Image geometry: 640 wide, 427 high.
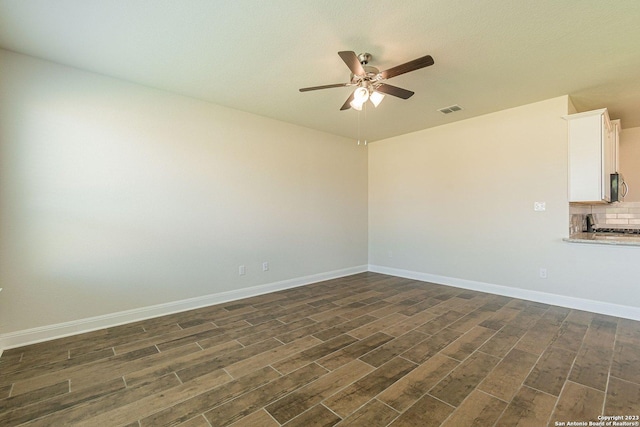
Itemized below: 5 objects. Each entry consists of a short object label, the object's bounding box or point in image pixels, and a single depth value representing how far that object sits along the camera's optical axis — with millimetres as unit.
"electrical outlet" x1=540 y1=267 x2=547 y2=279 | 3818
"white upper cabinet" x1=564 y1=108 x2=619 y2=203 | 3400
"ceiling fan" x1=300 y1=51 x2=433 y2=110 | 2319
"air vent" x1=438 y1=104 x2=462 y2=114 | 3955
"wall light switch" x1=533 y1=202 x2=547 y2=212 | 3818
